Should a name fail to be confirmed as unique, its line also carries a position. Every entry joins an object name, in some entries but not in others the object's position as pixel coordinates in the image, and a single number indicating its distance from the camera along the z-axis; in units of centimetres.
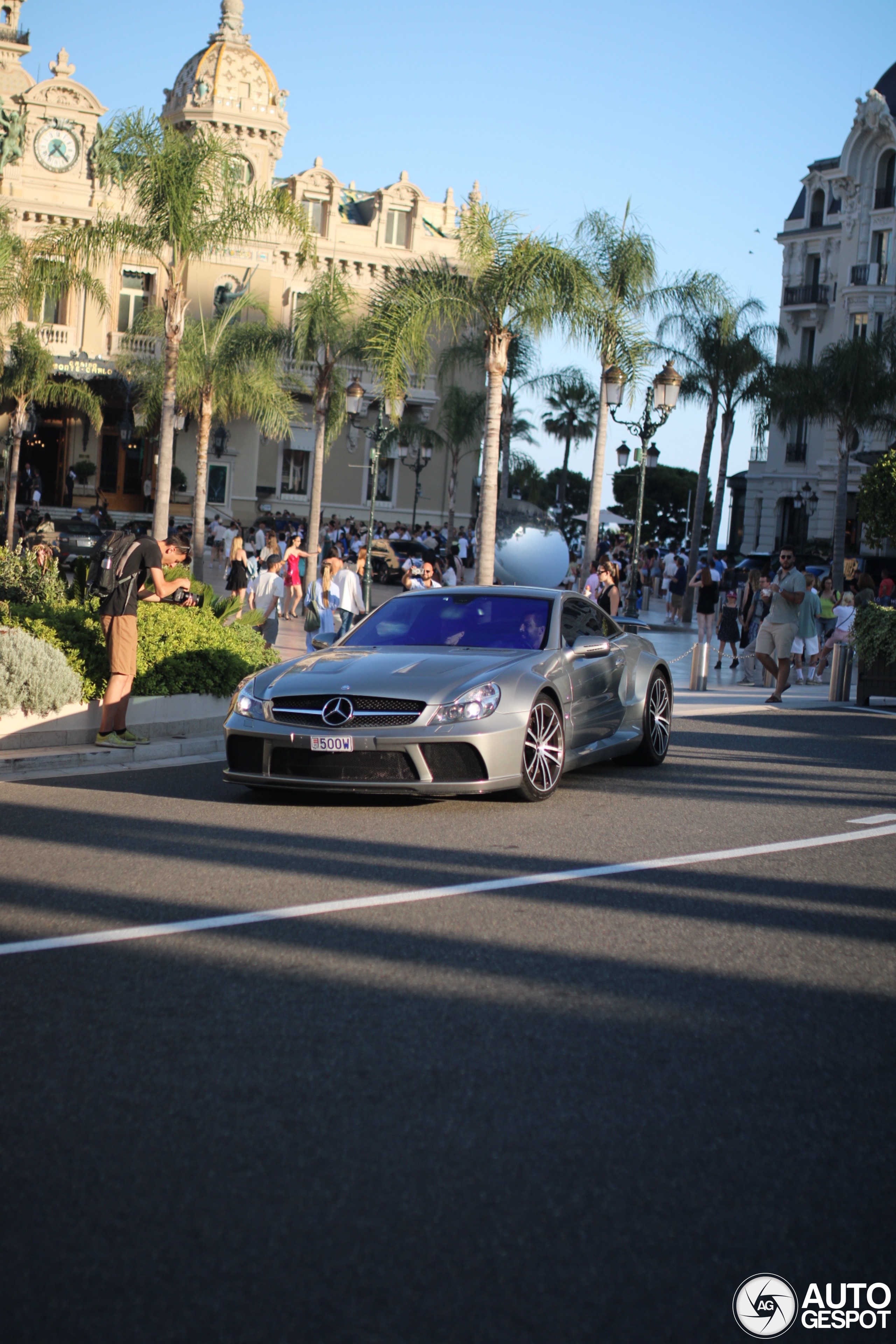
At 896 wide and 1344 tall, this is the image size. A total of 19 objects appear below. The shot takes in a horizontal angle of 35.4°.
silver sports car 864
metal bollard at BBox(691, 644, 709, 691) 2000
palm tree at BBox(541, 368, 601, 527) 8788
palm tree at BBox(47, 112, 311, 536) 2361
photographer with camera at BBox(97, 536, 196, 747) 1071
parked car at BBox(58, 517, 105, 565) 3669
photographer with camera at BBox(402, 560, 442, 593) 2038
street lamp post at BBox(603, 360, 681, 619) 2822
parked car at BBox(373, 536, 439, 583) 4350
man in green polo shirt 1758
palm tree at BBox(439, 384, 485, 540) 5828
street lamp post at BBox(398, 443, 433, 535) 5603
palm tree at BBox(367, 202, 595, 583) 2356
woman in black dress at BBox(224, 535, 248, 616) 2223
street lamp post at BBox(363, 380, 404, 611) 2444
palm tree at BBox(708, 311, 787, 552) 4147
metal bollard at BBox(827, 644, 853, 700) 1928
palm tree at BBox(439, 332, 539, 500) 4044
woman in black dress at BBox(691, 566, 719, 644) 2444
